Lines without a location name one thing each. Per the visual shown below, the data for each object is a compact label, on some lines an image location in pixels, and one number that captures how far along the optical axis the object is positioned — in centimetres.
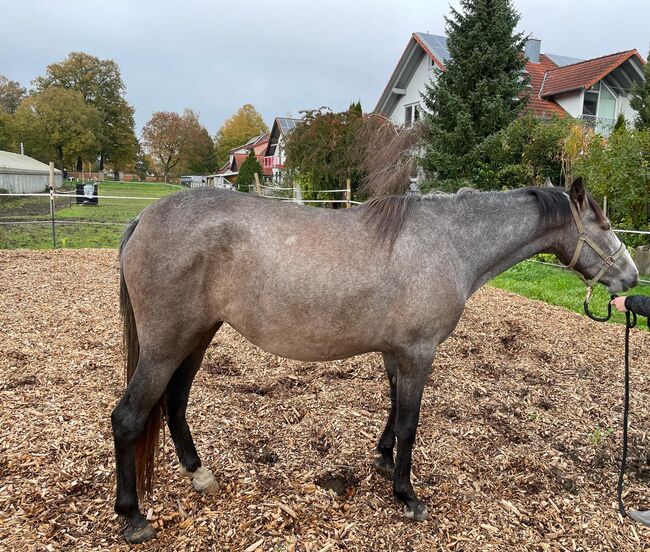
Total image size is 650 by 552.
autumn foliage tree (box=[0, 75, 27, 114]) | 6184
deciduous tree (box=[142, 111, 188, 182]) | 6681
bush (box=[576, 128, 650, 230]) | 908
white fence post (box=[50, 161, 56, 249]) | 1017
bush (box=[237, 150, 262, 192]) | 3403
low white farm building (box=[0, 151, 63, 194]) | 2844
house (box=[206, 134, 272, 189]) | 5062
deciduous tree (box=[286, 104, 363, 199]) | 1878
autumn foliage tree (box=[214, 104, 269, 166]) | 6844
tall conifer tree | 1414
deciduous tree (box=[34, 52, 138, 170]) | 5438
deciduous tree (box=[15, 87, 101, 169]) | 4422
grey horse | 233
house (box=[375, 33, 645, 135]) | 1894
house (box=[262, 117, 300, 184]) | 4072
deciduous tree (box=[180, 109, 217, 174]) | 6475
